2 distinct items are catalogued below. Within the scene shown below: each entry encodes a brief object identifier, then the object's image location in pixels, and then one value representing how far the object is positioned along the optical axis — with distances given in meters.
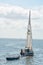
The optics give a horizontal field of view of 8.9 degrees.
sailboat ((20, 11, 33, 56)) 121.00
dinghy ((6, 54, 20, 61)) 113.75
